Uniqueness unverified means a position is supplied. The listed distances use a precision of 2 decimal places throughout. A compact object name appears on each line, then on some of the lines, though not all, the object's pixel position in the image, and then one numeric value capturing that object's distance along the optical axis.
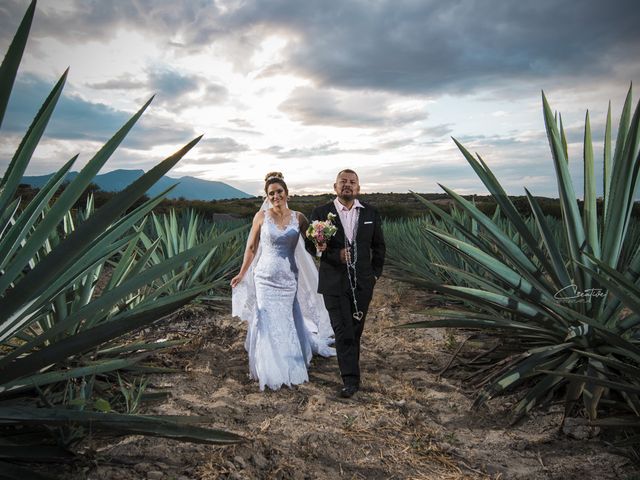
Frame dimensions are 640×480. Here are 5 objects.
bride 3.56
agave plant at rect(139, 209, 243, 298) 5.43
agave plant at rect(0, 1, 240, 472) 1.22
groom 3.36
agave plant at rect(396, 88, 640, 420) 2.67
